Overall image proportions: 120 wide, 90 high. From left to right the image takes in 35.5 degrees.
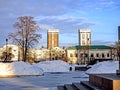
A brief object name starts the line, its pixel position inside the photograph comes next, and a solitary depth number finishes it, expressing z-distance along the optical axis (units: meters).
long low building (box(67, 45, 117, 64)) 84.61
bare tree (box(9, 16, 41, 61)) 31.44
